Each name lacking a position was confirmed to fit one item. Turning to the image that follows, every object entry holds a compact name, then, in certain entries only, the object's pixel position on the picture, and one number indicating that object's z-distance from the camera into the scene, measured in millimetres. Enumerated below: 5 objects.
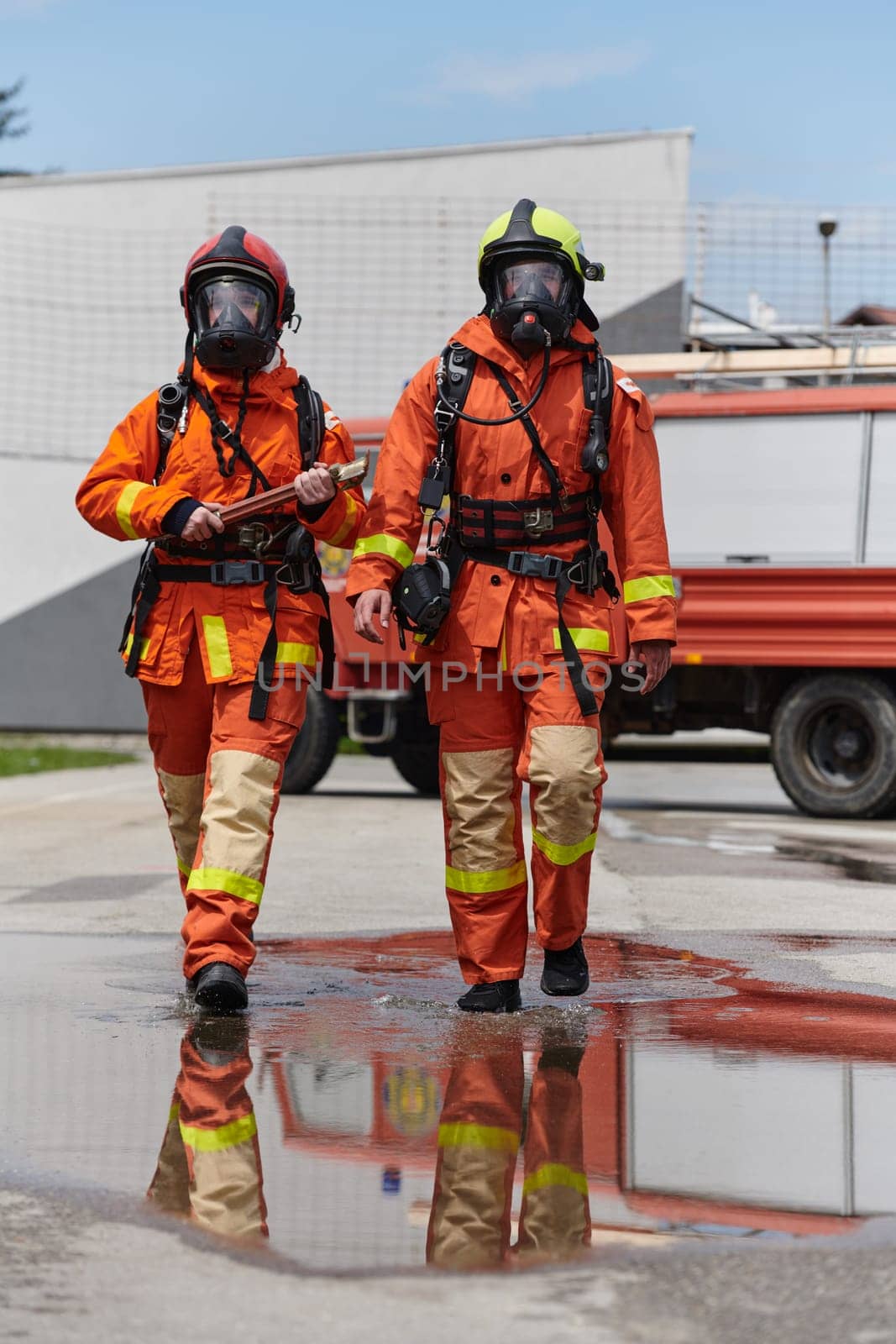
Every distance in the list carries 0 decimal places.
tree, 53531
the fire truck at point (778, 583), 12641
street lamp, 18141
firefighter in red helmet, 5109
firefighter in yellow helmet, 5023
